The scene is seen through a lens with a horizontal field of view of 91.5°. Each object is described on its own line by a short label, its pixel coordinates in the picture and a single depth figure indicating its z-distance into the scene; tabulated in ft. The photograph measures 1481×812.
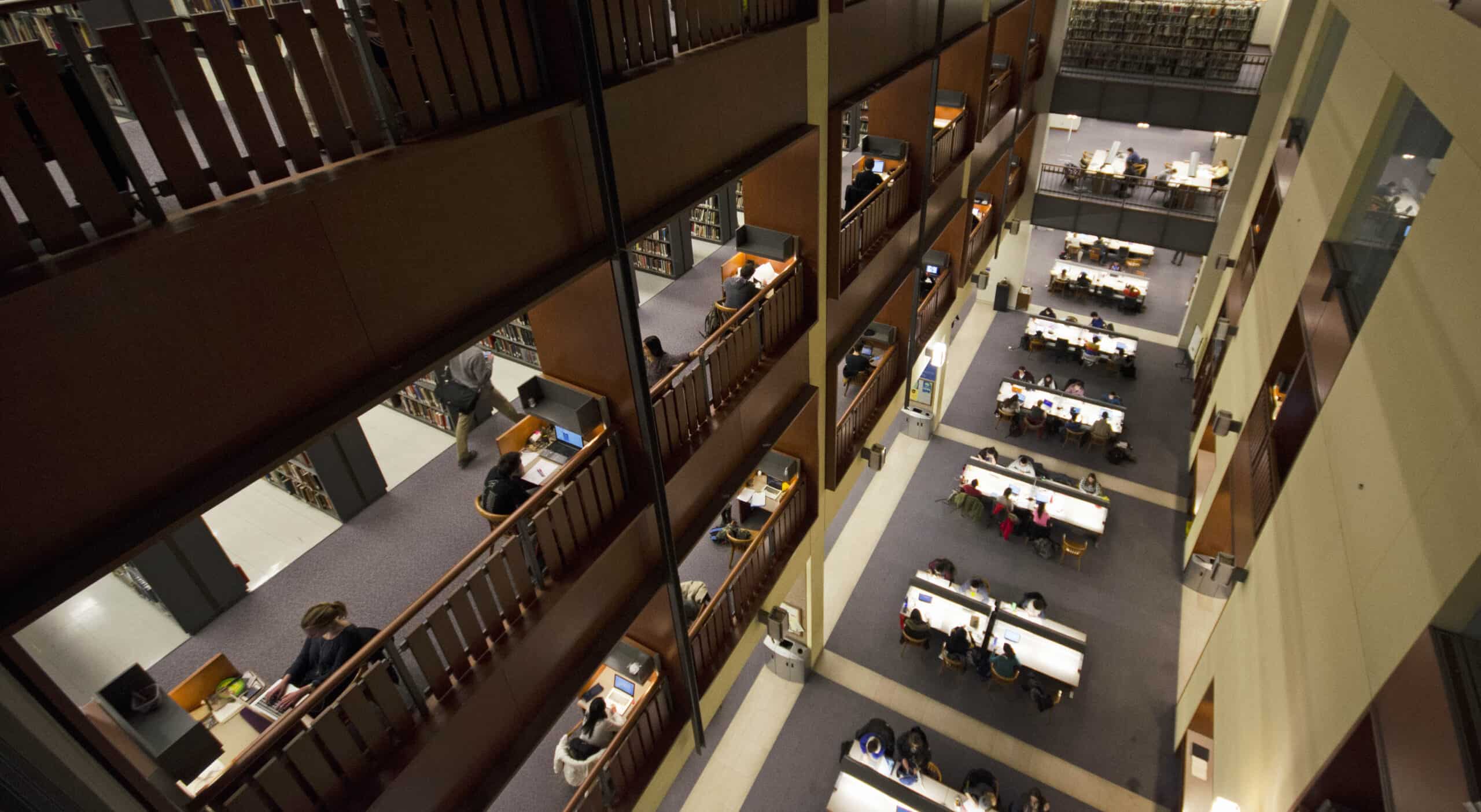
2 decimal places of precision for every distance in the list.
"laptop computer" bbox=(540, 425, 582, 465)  26.78
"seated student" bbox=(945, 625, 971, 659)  33.88
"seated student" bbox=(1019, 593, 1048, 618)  35.78
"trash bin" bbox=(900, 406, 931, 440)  47.47
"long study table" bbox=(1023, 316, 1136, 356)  53.93
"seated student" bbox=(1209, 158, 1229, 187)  56.80
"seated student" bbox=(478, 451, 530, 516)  20.59
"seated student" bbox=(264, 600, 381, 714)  18.99
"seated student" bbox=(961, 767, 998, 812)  28.40
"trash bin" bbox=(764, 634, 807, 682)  33.99
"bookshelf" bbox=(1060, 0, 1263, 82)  48.98
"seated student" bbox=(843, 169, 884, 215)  30.99
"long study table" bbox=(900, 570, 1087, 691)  33.73
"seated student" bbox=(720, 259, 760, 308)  28.35
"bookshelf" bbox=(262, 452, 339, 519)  34.47
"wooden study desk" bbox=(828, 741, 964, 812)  28.53
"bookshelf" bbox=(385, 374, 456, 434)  40.65
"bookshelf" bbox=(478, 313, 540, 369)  46.11
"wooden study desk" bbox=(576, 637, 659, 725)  22.93
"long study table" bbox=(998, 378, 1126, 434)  47.37
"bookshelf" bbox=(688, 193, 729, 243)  59.67
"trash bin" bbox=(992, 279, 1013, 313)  60.64
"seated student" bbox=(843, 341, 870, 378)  38.42
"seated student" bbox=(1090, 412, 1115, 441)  45.65
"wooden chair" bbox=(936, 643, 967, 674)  34.35
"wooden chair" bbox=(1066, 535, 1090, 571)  39.06
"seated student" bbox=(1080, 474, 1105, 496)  42.70
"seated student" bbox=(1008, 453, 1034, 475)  44.16
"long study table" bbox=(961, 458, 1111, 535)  40.52
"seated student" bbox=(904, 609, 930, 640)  34.99
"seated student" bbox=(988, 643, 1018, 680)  33.17
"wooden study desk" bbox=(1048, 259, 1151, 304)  61.46
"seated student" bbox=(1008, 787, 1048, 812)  27.96
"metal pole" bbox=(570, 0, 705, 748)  12.62
